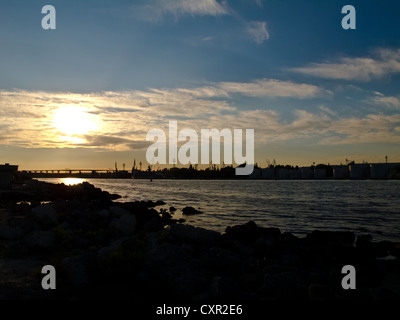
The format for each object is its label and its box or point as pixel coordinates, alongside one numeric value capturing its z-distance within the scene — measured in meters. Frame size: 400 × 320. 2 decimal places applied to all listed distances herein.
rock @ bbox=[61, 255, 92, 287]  8.38
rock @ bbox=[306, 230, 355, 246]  15.66
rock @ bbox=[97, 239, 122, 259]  9.96
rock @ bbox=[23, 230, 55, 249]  11.64
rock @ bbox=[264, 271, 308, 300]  7.56
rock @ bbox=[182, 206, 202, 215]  31.23
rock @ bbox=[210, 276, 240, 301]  7.43
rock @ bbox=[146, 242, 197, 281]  8.67
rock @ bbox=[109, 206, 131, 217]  19.23
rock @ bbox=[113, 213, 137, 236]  14.70
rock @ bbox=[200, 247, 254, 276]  9.24
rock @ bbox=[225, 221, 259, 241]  16.23
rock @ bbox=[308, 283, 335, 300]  7.16
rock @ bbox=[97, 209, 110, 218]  18.79
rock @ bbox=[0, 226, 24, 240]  13.11
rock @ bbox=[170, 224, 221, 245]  12.90
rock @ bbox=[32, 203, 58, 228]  15.67
